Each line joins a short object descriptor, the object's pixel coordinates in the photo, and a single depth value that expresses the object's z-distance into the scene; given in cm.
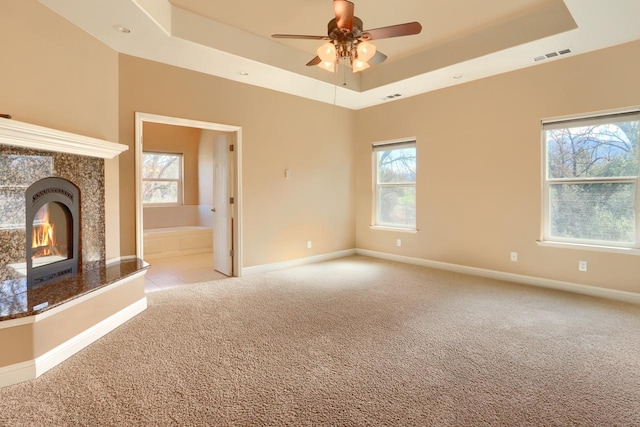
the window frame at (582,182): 360
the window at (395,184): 561
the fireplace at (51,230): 260
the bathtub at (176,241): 623
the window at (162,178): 728
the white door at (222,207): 482
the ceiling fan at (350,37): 263
